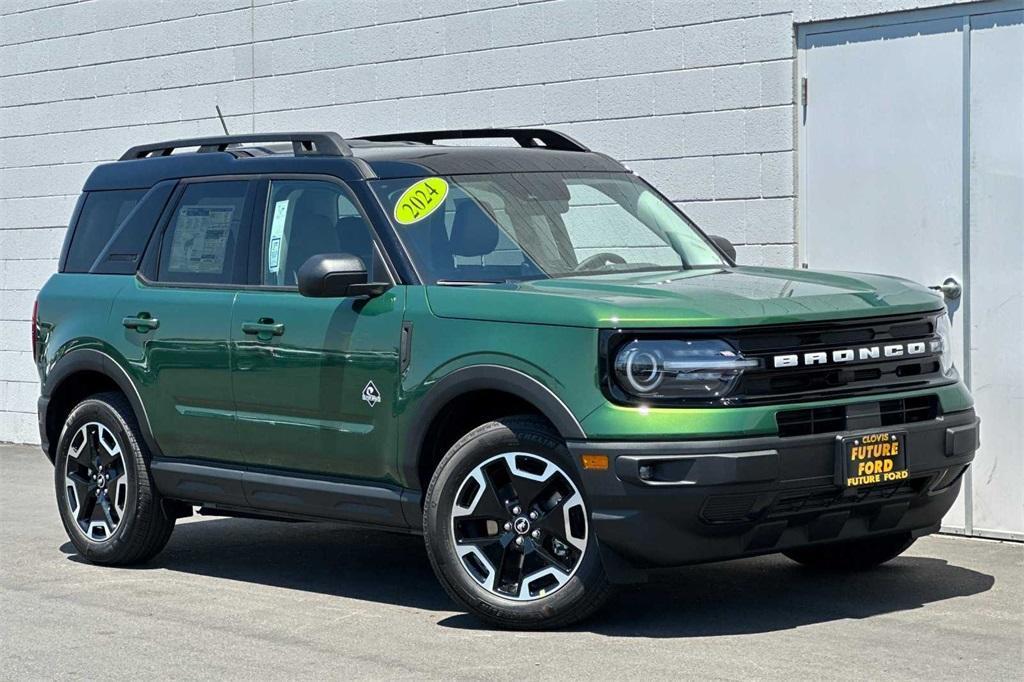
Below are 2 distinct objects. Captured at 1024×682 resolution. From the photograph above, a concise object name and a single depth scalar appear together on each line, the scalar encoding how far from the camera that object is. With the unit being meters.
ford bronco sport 7.75
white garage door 10.92
